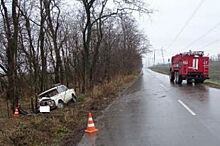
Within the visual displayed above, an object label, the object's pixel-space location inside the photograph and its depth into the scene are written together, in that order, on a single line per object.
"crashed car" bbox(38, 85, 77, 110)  12.97
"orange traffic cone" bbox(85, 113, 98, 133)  6.71
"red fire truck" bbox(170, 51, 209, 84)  21.12
